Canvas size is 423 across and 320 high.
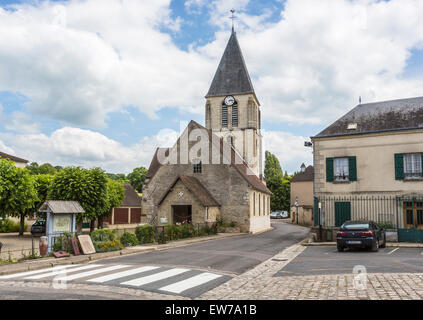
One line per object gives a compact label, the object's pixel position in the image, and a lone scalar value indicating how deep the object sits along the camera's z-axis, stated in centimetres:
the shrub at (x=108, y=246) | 1548
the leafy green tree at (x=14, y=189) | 2112
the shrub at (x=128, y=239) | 1772
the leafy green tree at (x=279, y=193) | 6631
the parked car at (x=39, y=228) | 2705
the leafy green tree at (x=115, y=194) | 3222
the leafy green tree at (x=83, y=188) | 2412
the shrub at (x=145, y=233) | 1908
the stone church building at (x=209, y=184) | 2912
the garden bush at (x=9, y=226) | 3189
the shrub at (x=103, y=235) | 1580
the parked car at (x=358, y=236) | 1577
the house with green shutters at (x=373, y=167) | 2116
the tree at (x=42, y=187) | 2889
